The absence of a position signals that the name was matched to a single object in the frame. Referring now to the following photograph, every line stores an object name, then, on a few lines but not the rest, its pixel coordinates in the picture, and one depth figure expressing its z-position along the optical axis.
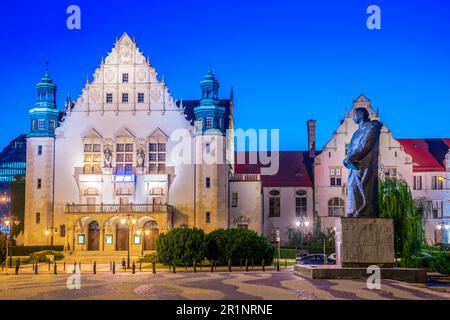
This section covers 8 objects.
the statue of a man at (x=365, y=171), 26.22
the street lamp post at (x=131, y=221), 62.42
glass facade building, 188.25
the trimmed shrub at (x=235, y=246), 45.44
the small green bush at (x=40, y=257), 55.37
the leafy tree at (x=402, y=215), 38.41
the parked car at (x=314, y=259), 46.41
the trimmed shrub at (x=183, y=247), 44.84
